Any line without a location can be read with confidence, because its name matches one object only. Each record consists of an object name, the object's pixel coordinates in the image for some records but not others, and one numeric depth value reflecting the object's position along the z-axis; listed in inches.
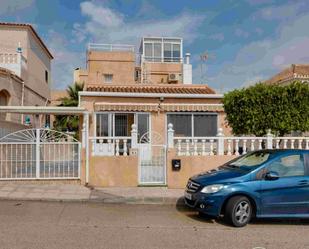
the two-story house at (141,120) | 464.8
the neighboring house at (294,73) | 1164.5
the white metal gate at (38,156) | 462.9
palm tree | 999.8
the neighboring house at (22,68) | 722.8
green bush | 470.6
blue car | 304.0
